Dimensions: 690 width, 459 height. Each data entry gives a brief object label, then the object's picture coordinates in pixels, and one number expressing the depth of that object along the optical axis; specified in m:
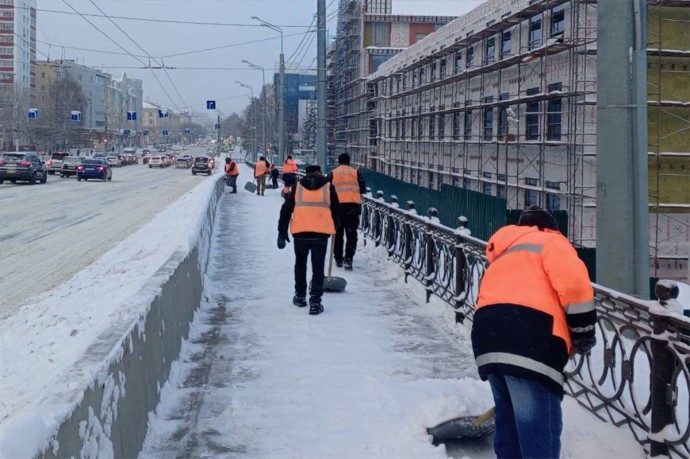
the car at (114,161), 77.74
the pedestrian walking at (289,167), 28.67
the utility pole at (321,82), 19.94
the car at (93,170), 46.00
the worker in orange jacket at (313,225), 8.76
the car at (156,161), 79.71
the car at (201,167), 62.41
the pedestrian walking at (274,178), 37.62
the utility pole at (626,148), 6.04
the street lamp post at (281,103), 38.25
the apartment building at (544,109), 21.75
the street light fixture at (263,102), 53.06
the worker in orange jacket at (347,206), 12.10
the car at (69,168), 51.34
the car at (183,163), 77.06
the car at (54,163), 56.53
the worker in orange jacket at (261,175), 32.50
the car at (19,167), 39.06
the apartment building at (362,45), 64.19
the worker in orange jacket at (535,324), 3.69
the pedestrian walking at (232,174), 35.81
